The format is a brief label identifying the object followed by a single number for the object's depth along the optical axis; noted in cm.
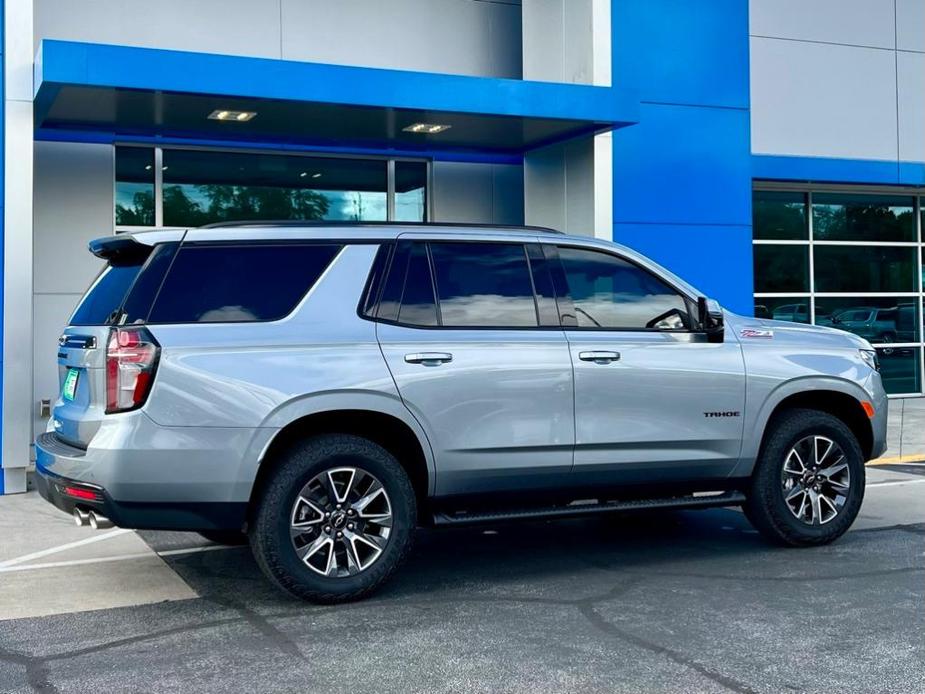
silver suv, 585
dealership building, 1059
